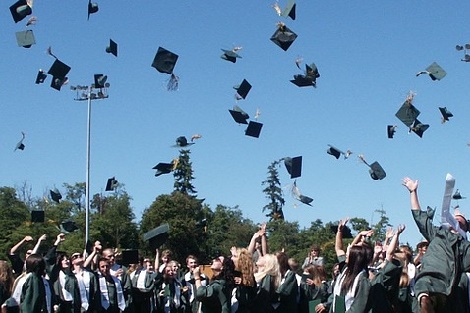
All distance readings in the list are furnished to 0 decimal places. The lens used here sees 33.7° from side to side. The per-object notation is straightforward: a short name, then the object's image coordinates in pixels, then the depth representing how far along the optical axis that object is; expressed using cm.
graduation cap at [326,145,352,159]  1482
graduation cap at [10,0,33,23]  1295
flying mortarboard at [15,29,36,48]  1341
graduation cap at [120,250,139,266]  1201
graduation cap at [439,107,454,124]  1468
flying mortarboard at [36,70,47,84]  1609
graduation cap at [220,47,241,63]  1391
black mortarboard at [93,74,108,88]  1655
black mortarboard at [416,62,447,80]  1374
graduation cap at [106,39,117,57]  1475
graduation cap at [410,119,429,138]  1351
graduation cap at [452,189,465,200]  1511
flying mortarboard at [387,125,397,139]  1474
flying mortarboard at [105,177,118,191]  1797
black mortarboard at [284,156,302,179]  1444
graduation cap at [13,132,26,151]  1683
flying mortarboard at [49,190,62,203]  1766
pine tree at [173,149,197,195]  6438
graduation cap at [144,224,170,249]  1200
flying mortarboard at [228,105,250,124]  1451
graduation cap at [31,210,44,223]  1416
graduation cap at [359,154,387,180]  1420
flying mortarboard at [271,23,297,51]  1302
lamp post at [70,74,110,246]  3750
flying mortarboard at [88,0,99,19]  1293
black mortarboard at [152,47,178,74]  1332
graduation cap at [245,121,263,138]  1477
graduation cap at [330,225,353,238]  1085
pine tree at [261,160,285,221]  5482
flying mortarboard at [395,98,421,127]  1329
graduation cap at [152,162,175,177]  1540
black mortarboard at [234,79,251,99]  1460
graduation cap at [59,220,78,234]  1412
